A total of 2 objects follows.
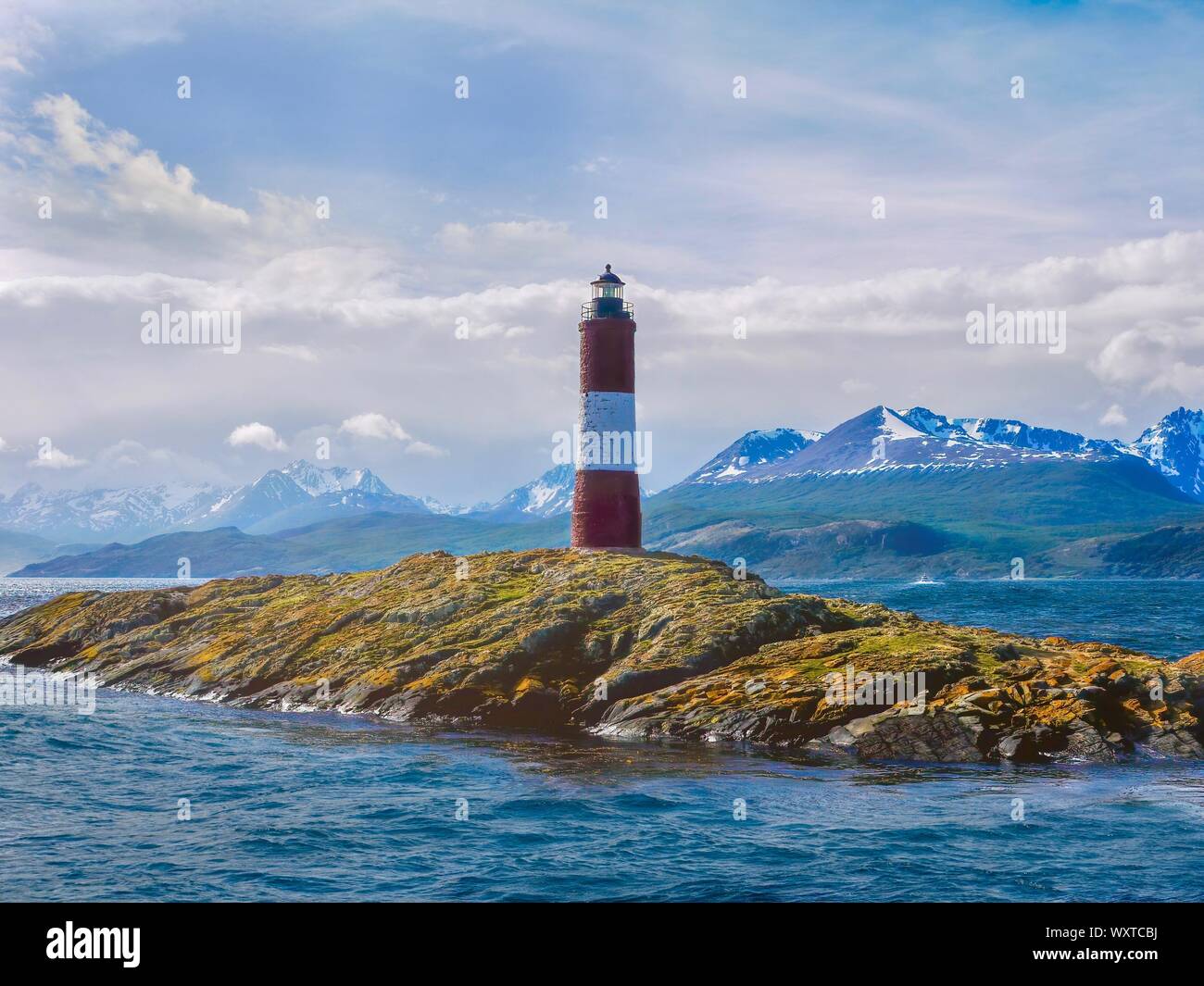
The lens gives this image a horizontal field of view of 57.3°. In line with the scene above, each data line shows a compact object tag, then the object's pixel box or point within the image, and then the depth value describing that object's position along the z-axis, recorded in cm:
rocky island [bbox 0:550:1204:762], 4009
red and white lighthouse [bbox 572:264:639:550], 6266
